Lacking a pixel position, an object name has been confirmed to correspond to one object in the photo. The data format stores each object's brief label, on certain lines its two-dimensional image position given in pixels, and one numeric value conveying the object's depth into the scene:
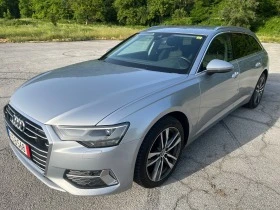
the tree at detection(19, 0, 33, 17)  94.69
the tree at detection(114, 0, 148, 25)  70.69
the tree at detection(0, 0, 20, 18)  86.67
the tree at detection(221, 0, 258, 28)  48.88
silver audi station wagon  2.17
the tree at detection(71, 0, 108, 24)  72.94
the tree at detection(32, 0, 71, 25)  83.94
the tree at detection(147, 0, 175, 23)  68.00
